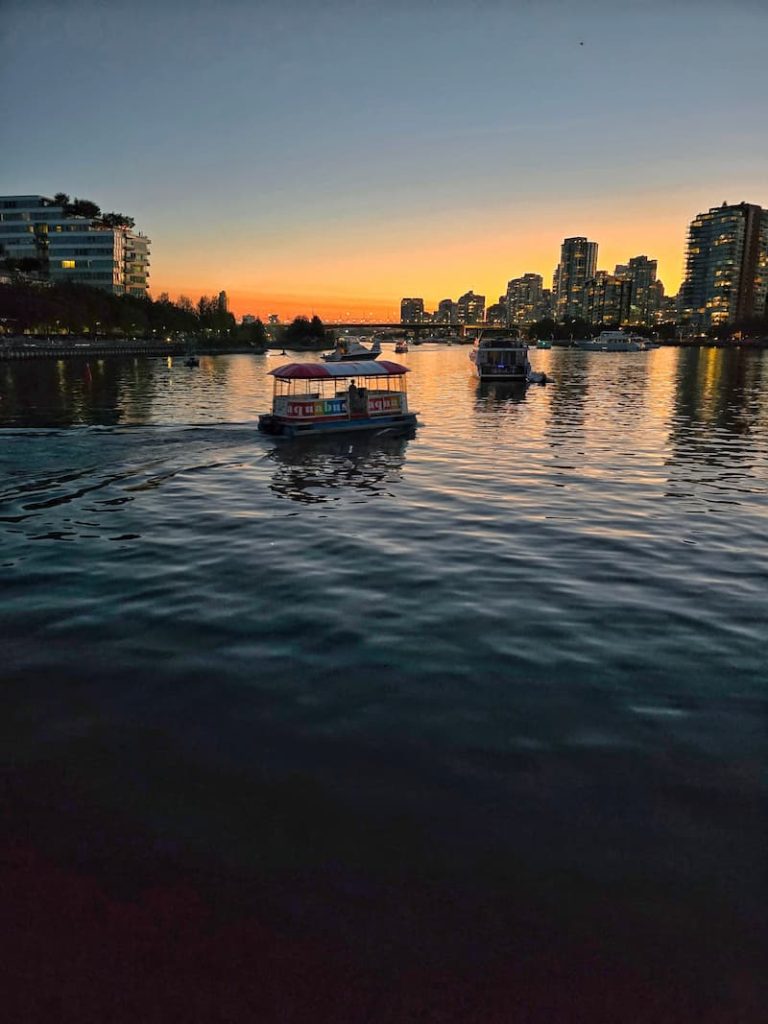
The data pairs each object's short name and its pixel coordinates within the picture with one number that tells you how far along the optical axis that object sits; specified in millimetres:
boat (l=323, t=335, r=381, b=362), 72425
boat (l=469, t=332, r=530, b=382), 89000
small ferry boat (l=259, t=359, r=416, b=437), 38750
